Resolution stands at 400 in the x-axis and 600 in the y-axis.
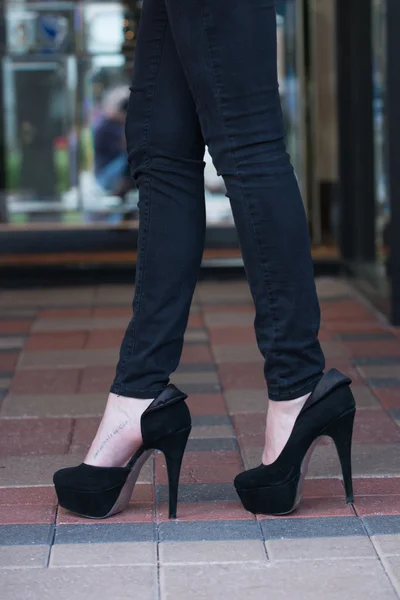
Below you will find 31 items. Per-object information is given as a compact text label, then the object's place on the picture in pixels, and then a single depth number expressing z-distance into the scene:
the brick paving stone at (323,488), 3.10
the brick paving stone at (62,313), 7.31
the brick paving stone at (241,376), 4.84
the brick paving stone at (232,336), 6.00
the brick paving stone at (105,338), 6.05
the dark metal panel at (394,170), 6.41
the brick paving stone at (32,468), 3.36
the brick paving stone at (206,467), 3.33
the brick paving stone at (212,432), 3.90
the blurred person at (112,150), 10.45
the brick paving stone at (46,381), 4.85
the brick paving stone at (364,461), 3.34
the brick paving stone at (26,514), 2.93
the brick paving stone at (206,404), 4.34
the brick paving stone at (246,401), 4.34
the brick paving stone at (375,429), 3.78
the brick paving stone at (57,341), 6.05
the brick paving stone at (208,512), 2.91
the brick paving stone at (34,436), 3.79
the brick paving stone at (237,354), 5.46
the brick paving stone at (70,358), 5.48
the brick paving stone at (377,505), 2.91
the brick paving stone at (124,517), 2.92
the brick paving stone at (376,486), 3.11
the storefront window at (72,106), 10.22
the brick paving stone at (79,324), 6.72
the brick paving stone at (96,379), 4.82
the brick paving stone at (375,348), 5.50
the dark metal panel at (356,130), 8.20
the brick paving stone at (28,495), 3.14
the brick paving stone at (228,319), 6.69
